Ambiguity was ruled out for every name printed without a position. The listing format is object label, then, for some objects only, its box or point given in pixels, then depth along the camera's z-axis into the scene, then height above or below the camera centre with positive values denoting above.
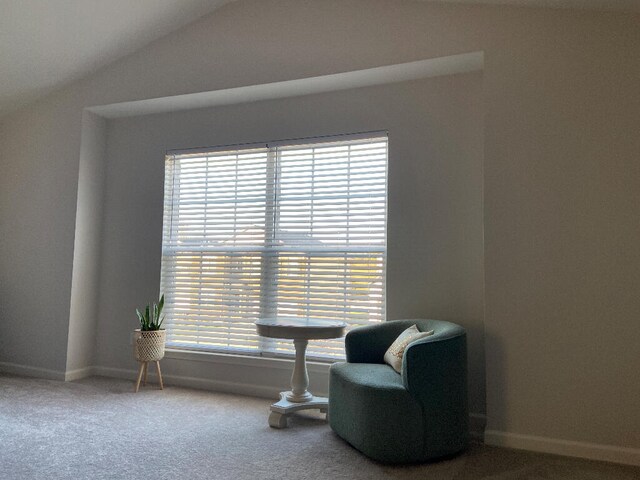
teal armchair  2.58 -0.70
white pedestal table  3.16 -0.49
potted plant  4.02 -0.57
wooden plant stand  4.05 -0.85
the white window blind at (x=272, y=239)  3.86 +0.31
